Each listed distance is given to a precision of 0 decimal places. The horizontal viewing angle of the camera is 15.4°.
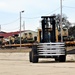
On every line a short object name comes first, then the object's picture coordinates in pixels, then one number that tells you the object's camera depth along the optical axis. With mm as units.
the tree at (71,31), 97976
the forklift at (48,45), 21997
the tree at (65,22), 104659
